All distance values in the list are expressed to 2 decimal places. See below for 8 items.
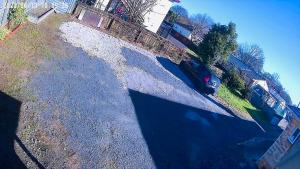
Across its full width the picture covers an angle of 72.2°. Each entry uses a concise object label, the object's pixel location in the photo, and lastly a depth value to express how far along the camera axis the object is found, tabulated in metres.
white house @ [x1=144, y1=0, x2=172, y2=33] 19.38
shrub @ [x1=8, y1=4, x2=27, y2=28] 9.04
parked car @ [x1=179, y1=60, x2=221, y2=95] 14.43
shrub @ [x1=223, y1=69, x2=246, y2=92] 20.28
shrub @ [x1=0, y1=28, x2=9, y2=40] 8.13
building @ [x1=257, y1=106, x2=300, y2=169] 8.68
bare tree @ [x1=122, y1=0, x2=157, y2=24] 17.86
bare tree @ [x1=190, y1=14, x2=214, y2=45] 35.55
